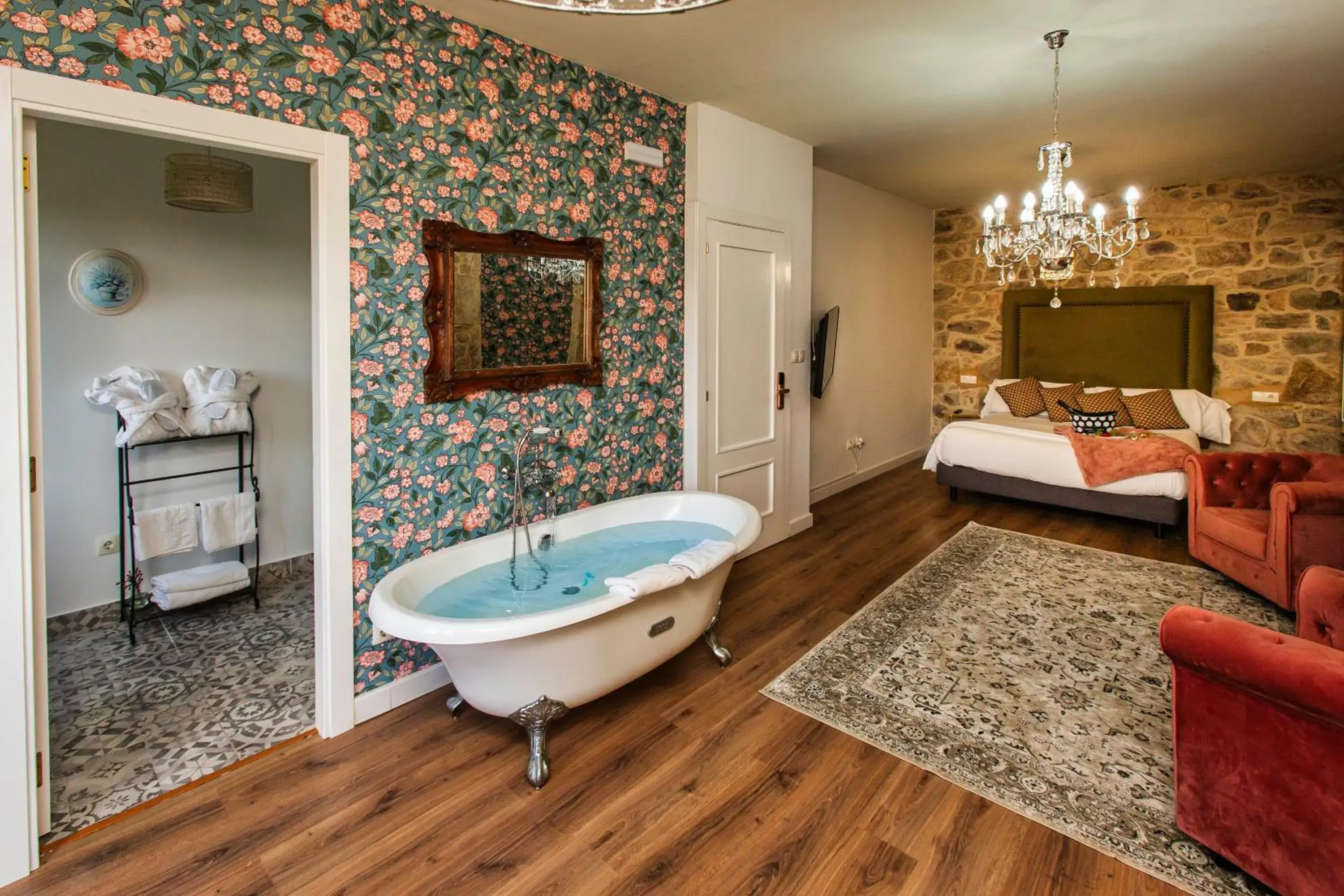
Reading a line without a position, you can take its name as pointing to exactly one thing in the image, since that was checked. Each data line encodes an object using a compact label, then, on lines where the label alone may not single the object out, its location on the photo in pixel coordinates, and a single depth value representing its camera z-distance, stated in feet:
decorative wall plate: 10.12
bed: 16.20
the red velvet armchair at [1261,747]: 4.91
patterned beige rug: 6.58
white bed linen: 15.34
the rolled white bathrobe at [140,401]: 10.11
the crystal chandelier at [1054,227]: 9.89
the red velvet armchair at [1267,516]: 10.21
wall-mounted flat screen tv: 16.17
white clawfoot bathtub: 6.56
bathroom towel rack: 10.34
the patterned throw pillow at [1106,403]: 19.26
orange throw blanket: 15.14
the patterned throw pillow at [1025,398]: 20.59
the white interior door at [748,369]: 12.96
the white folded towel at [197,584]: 10.52
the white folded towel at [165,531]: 10.41
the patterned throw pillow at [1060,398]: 19.77
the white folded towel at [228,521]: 11.02
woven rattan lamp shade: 9.43
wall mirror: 8.73
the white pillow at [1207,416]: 18.99
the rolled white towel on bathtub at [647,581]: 7.29
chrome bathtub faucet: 9.58
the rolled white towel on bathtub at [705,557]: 8.01
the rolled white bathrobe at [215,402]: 11.01
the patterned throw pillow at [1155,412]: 18.69
